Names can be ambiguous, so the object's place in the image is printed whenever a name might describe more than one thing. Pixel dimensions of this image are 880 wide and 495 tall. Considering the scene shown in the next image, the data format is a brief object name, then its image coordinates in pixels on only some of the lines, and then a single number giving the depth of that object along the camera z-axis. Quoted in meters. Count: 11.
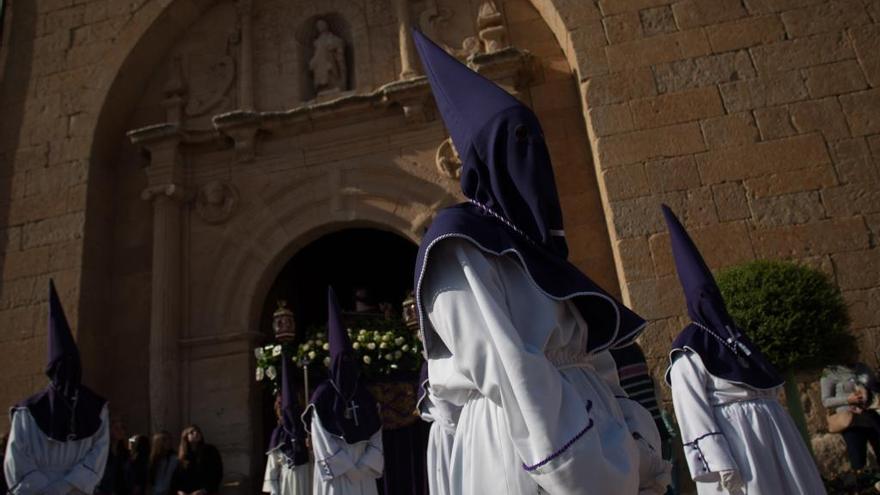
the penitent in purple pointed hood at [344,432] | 6.08
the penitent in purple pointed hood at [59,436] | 5.68
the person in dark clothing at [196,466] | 7.24
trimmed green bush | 6.11
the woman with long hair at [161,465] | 7.31
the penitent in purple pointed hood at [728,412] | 4.02
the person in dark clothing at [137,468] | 7.30
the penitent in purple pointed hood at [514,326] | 1.72
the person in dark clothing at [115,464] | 7.07
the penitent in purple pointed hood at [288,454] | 7.00
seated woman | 5.93
